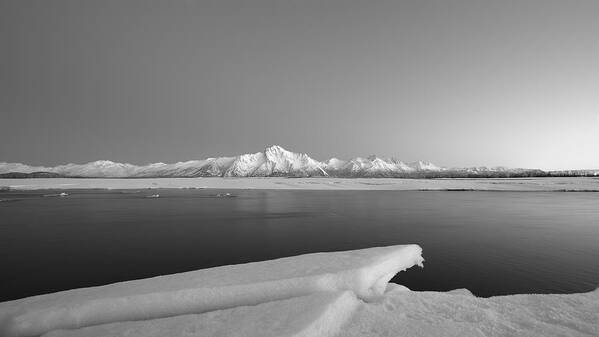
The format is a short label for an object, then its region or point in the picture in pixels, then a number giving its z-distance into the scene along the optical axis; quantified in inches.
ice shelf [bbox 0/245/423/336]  160.9
